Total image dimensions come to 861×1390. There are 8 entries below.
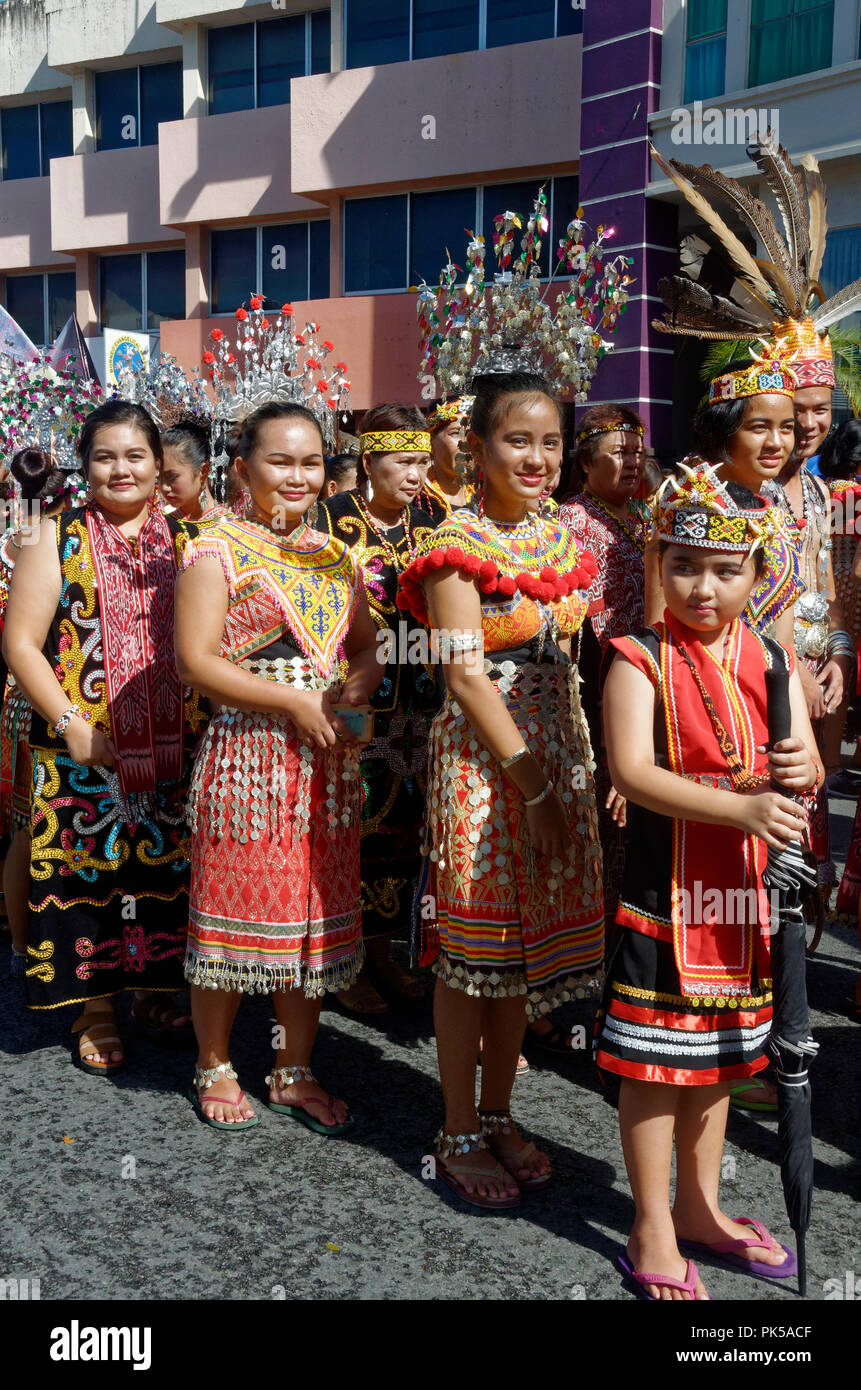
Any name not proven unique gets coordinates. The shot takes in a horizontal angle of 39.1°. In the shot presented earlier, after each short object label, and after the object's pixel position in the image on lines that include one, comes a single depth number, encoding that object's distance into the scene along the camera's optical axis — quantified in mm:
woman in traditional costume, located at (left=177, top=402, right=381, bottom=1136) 3246
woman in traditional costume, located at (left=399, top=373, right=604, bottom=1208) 2916
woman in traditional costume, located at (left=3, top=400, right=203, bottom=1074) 3721
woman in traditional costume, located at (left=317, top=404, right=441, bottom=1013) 4305
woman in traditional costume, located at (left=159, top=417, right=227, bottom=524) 5293
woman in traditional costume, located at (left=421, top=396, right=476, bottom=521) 4754
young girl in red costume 2504
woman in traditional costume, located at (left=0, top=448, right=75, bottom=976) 4168
